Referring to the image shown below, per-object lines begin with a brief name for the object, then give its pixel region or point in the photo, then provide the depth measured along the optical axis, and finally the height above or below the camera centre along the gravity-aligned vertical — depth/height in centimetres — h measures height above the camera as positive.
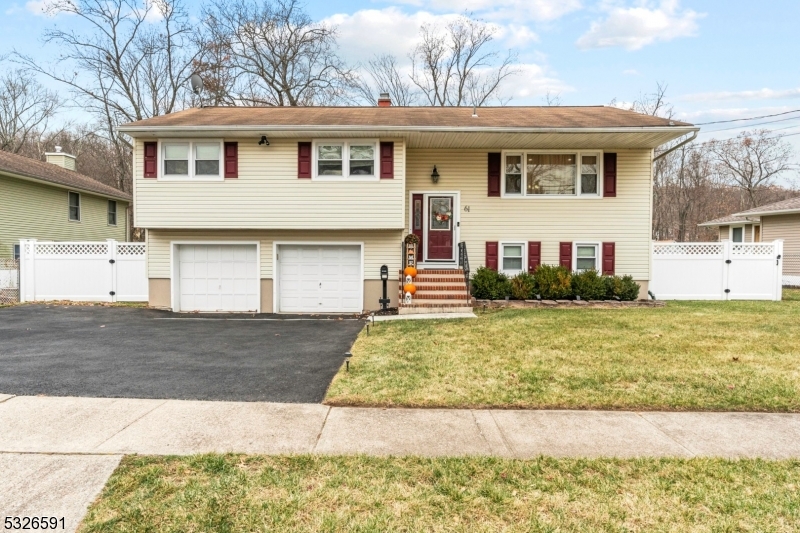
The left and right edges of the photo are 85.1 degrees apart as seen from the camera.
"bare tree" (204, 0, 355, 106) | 2412 +1142
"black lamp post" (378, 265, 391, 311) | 1109 -68
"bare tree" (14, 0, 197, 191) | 2170 +1002
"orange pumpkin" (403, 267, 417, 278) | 1091 -46
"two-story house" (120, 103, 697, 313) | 1118 +140
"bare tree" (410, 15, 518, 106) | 2650 +1187
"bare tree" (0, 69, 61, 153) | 2781 +932
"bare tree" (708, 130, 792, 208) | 3462 +784
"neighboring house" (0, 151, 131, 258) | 1581 +192
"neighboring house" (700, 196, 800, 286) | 1819 +130
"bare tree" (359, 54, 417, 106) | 2702 +1080
